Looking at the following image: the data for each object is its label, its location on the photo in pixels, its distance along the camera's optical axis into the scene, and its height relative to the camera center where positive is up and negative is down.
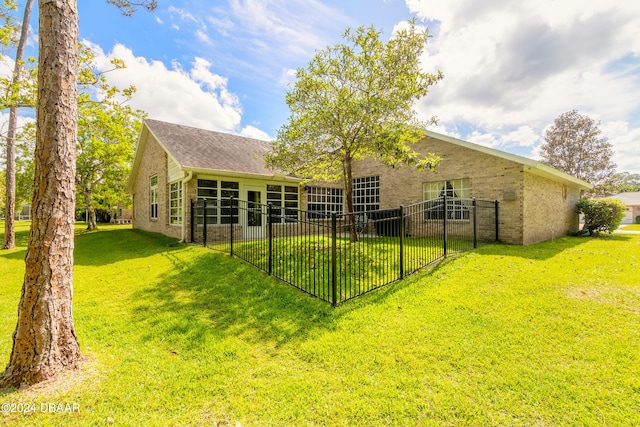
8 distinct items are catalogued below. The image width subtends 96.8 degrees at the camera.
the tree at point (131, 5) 5.71 +4.17
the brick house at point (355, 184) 10.46 +1.14
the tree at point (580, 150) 26.11 +5.54
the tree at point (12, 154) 11.87 +2.42
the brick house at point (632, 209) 33.68 -0.11
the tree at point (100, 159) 18.39 +3.42
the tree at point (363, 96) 8.23 +3.41
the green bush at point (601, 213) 13.36 -0.26
